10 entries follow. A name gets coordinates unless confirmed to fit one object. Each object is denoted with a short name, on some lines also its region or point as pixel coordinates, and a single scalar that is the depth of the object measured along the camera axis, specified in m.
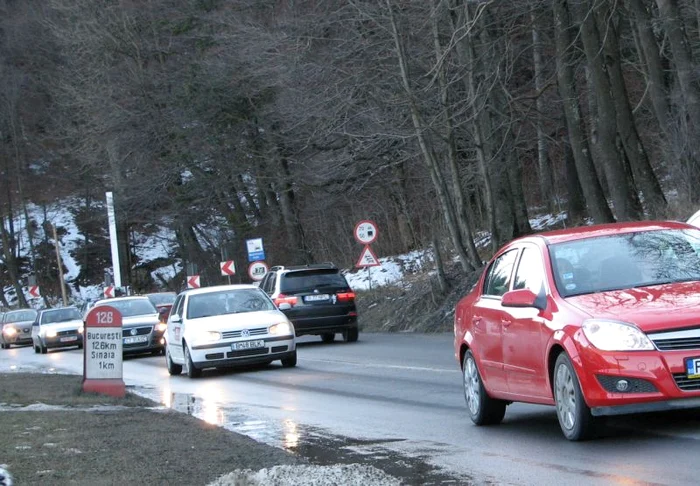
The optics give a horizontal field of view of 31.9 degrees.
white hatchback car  20.86
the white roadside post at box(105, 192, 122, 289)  54.72
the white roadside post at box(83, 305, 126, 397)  17.11
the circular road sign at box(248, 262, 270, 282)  45.83
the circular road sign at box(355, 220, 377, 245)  36.50
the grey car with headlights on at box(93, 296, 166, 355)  31.20
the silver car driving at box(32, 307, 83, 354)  39.88
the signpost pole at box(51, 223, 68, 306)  80.00
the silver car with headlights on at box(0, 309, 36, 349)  51.25
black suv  29.11
